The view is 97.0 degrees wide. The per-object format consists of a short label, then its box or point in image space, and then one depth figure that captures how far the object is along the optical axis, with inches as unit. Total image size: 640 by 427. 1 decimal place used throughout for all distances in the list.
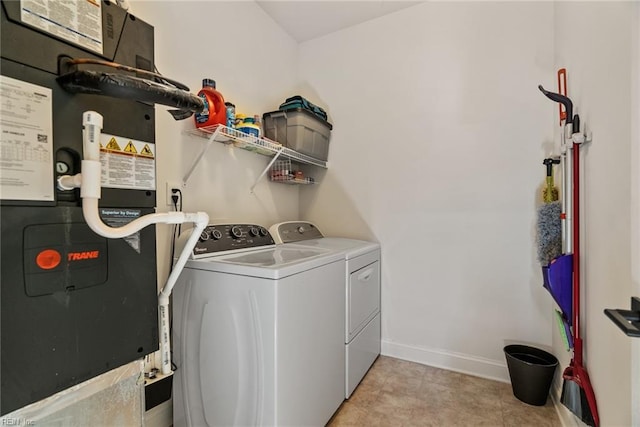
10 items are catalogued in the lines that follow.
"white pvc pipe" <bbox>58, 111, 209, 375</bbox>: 24.5
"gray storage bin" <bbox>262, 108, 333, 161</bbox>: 79.7
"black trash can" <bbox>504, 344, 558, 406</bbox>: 60.9
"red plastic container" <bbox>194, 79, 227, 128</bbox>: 58.6
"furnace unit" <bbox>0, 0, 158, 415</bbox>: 23.0
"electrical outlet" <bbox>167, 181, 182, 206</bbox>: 57.4
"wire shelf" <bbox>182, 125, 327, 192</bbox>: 59.8
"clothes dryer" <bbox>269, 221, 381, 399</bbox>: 63.8
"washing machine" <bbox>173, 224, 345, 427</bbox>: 42.8
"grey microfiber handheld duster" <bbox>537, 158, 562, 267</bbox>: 56.9
